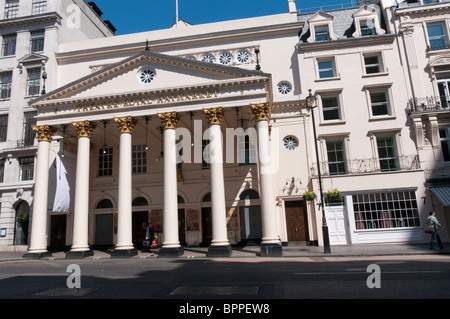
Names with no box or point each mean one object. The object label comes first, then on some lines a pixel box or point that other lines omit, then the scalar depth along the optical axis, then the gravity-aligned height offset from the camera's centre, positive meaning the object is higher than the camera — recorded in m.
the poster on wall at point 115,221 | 23.02 +0.13
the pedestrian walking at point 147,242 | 19.20 -1.24
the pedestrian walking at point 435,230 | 15.09 -1.15
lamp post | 15.84 -0.90
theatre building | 17.69 +5.25
